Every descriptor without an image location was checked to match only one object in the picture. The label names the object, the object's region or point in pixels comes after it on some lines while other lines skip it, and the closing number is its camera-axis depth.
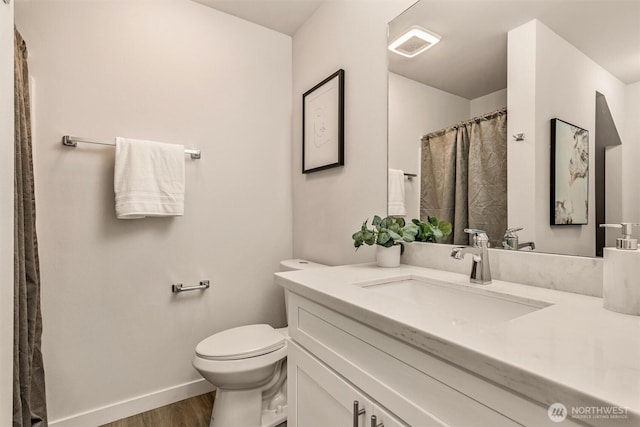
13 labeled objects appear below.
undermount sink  0.82
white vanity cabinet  0.49
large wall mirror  0.81
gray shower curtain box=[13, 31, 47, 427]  1.01
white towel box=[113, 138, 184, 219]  1.50
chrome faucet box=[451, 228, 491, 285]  0.95
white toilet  1.34
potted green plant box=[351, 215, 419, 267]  1.23
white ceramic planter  1.26
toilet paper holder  1.71
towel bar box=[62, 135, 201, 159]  1.44
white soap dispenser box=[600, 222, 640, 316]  0.62
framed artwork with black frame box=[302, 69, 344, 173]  1.66
